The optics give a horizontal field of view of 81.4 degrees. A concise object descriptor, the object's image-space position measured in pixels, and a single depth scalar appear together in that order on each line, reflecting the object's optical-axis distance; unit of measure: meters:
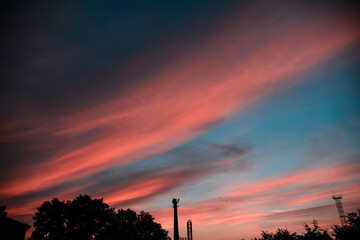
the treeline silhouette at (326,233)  16.30
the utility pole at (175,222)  40.38
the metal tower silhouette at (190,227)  54.12
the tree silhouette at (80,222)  44.19
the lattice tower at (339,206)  86.78
